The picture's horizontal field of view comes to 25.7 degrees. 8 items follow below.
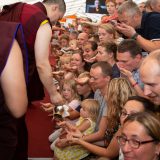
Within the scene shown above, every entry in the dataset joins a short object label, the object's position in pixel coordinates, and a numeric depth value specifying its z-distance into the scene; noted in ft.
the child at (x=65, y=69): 13.35
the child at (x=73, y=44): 18.75
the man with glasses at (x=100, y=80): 8.71
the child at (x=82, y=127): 8.27
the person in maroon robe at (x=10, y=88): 4.85
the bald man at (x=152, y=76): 5.81
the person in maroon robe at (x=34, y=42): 8.36
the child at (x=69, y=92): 11.89
